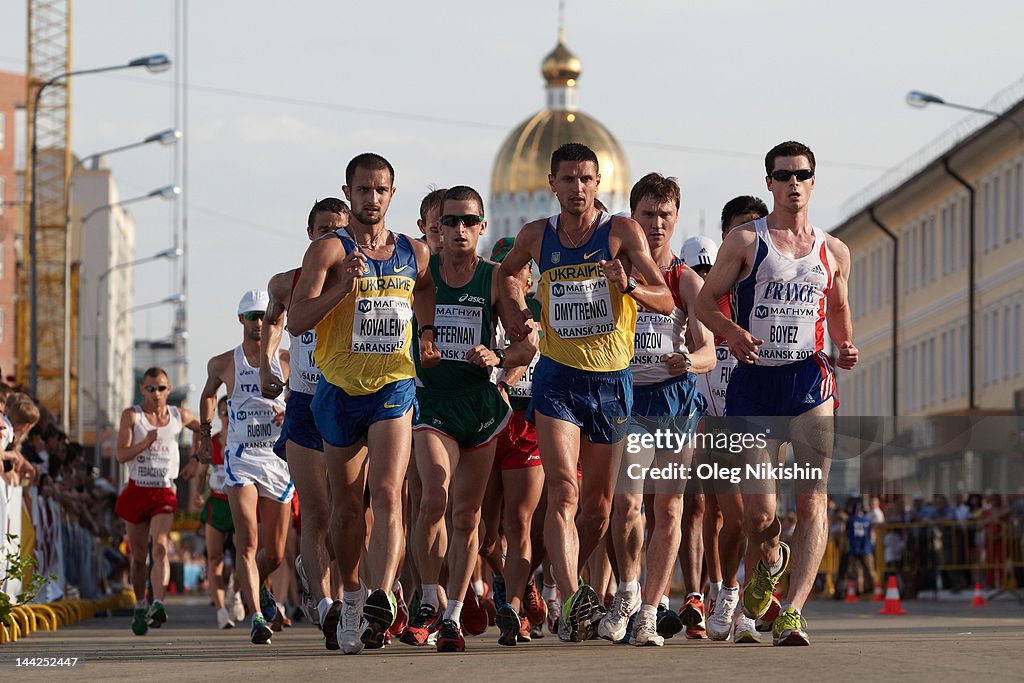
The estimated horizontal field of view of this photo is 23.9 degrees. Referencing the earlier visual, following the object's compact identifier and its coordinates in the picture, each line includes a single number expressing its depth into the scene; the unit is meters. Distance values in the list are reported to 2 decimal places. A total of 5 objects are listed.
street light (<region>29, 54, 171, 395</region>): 41.94
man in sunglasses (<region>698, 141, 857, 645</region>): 11.80
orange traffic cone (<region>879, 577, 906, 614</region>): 24.61
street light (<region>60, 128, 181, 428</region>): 47.53
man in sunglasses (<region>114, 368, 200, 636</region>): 18.97
